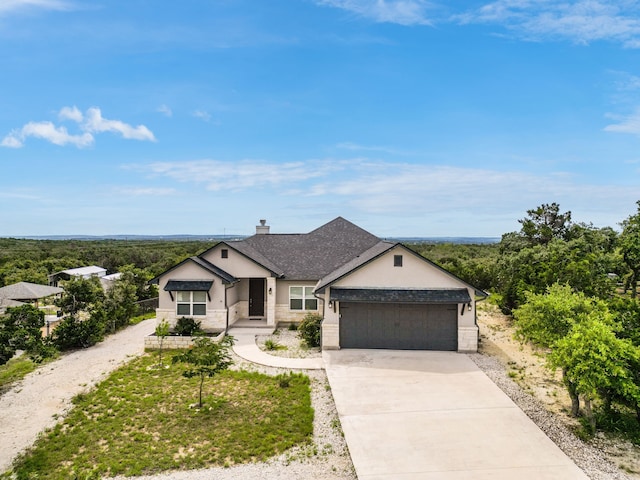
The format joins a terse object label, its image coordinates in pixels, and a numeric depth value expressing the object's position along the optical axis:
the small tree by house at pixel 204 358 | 11.32
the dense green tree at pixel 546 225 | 32.25
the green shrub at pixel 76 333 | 17.73
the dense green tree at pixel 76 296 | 18.17
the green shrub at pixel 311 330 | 17.53
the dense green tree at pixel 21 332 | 12.52
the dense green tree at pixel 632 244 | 18.61
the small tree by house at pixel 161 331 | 16.27
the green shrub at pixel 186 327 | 18.62
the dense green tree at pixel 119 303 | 20.94
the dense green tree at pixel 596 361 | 8.78
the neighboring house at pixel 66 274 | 40.11
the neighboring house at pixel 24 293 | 28.70
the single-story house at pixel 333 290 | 16.47
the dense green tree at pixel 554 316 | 10.70
